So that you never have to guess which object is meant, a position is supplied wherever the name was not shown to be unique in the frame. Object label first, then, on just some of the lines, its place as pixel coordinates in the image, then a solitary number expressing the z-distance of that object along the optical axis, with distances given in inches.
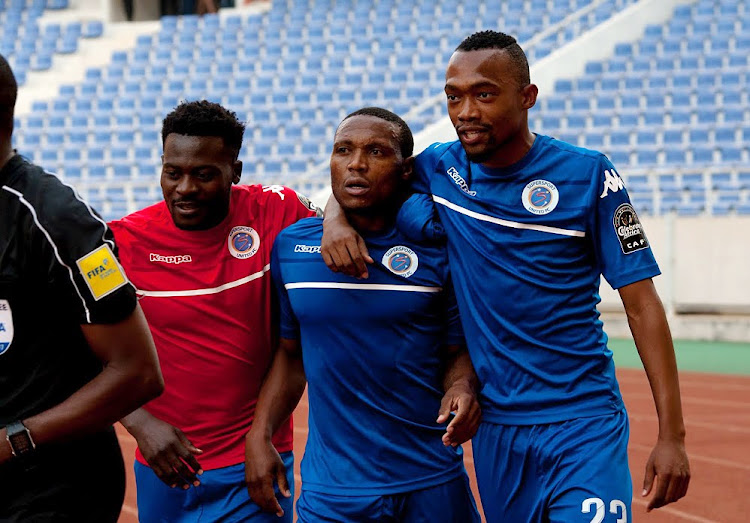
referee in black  182.1
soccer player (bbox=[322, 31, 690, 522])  242.4
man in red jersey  274.8
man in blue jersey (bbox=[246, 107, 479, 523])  247.0
